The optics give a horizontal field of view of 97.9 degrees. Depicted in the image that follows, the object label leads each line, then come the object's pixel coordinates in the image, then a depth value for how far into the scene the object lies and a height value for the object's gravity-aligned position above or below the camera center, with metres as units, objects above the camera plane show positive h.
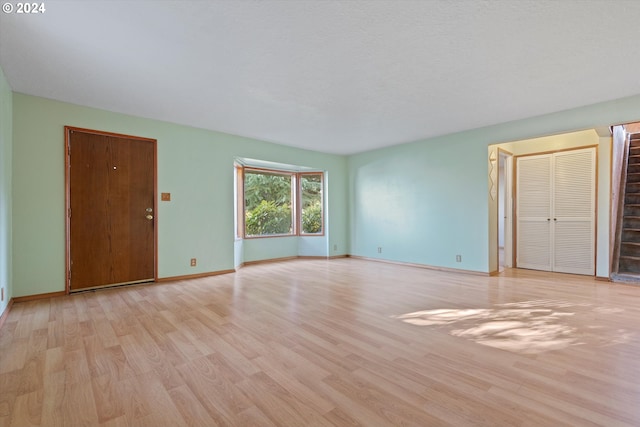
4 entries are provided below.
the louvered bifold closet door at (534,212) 4.95 -0.03
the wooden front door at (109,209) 3.55 +0.03
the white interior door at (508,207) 5.34 +0.07
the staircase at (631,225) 4.28 -0.24
